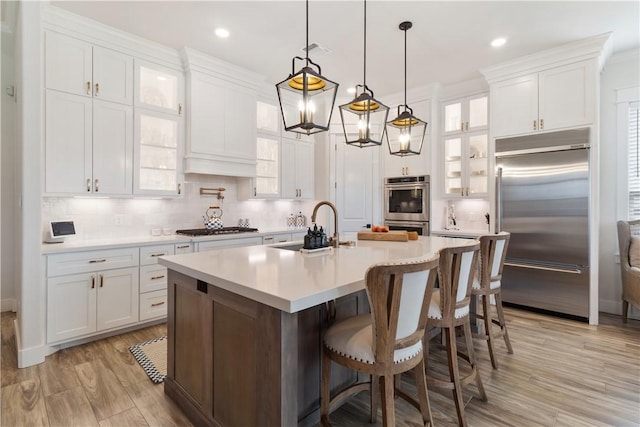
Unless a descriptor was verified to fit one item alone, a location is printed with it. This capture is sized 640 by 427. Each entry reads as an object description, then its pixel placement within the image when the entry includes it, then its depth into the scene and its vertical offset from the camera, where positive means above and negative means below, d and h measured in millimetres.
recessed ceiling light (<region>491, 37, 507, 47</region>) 3416 +1867
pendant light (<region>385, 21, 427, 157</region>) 2842 +817
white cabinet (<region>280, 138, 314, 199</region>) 4926 +705
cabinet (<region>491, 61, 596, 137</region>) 3502 +1337
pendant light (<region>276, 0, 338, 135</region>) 1869 +777
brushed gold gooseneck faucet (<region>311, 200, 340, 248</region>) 2529 -201
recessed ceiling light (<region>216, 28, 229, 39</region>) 3248 +1852
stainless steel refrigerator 3504 -35
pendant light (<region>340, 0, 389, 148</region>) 2332 +822
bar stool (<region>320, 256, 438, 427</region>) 1302 -572
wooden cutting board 2984 -207
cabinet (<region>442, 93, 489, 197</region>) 4492 +974
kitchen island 1328 -576
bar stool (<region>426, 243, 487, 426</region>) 1790 -523
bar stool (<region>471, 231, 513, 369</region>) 2406 -451
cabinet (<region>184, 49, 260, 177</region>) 3801 +1206
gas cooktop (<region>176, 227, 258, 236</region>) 3758 -221
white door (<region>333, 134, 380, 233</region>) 5180 +483
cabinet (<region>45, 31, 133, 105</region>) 2916 +1381
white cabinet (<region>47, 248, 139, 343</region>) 2738 -724
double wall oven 4742 +167
